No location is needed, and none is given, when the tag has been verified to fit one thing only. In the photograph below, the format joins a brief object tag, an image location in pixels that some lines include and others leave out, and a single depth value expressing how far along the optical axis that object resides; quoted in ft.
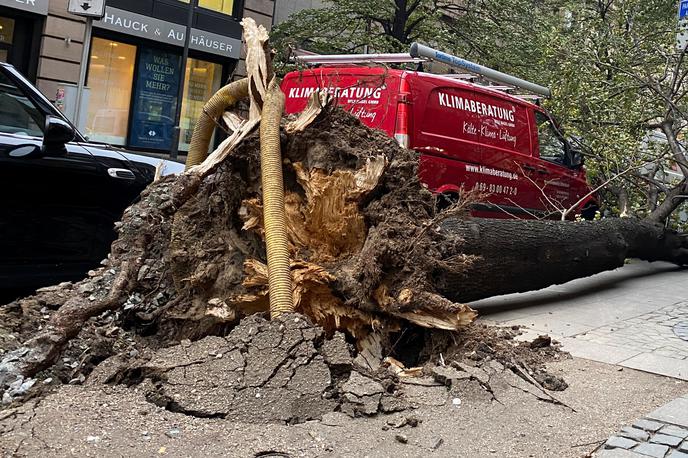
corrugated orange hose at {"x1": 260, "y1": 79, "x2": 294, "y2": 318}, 15.66
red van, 29.68
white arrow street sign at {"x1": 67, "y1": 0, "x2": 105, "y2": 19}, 30.83
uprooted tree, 16.65
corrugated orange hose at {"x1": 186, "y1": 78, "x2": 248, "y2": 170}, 19.69
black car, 17.71
